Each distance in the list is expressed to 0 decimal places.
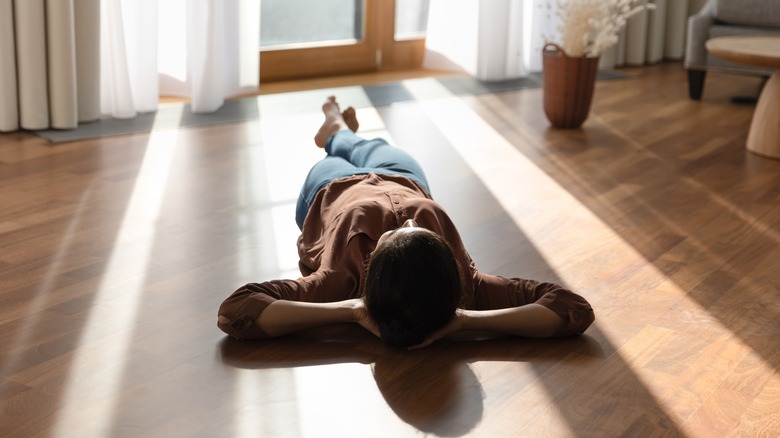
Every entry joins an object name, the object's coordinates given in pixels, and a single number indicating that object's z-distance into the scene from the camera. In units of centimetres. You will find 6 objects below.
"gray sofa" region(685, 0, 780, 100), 436
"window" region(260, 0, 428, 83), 459
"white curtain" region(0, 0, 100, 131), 330
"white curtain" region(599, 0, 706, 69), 544
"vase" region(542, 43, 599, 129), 379
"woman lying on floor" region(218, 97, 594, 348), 175
